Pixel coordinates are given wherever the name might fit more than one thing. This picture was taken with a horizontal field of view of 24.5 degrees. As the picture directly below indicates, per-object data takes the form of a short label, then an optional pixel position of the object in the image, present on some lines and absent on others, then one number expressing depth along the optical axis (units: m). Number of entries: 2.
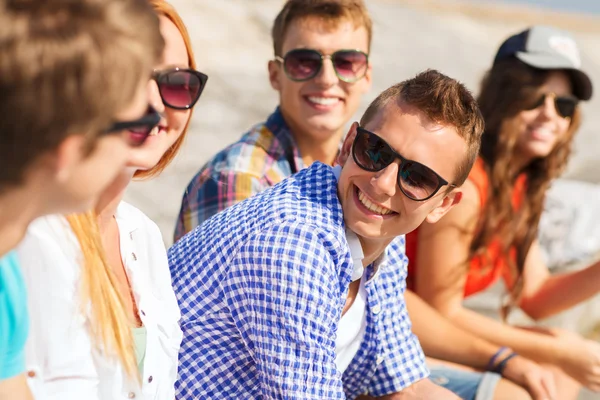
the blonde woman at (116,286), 1.56
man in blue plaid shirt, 1.66
